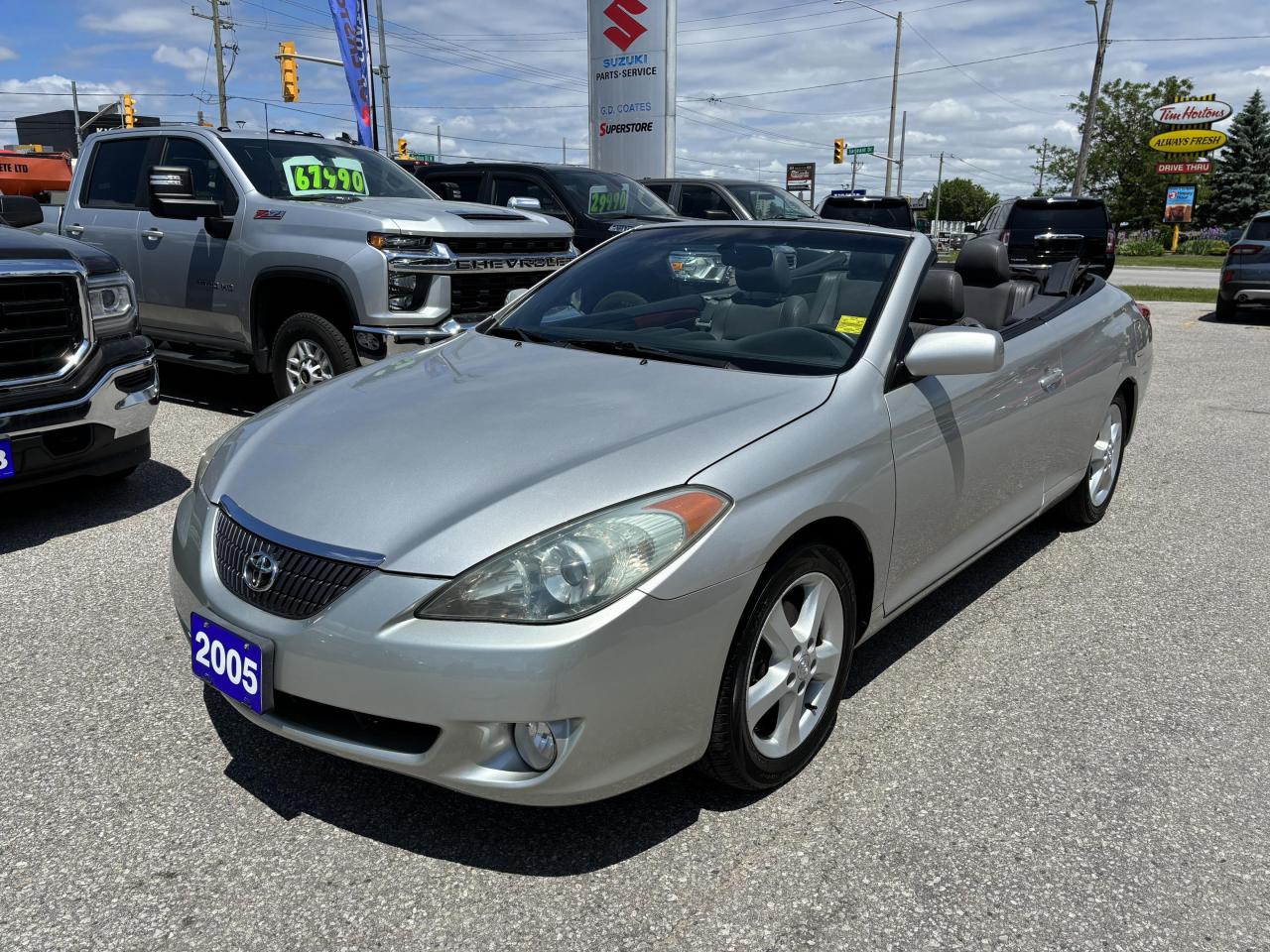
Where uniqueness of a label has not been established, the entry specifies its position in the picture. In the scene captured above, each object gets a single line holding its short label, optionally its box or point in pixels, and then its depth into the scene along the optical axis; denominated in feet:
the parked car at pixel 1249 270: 47.42
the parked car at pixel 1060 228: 50.60
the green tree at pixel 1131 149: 182.91
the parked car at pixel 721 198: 42.88
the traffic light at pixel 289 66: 103.60
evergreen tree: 214.69
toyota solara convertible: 7.30
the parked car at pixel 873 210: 54.24
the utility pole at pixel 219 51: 153.58
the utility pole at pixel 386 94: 114.32
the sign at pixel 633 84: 60.13
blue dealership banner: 54.39
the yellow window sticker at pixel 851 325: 10.64
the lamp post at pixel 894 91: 142.41
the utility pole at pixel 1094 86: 94.02
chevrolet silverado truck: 20.98
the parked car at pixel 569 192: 32.40
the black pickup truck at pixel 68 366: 14.57
